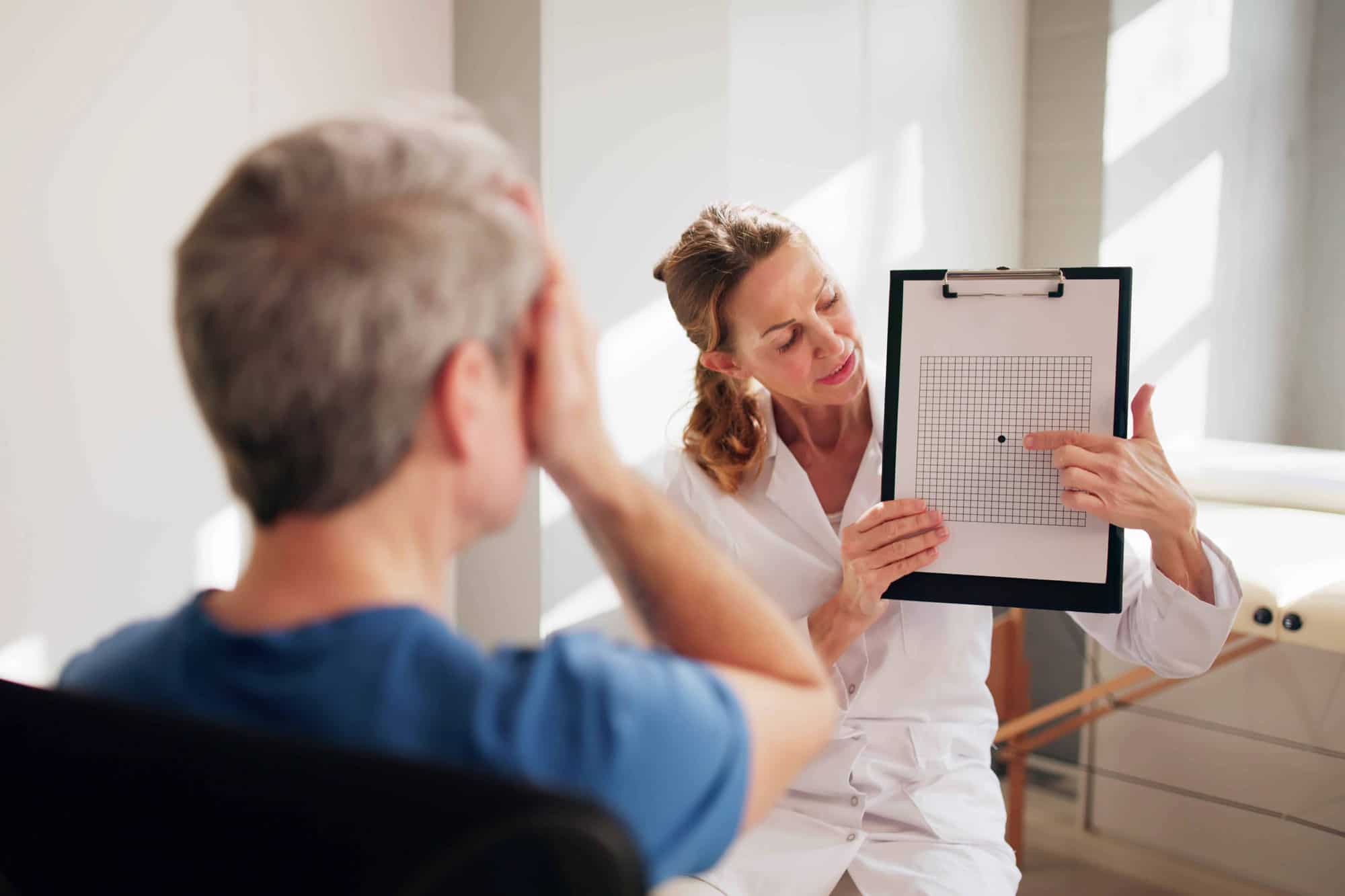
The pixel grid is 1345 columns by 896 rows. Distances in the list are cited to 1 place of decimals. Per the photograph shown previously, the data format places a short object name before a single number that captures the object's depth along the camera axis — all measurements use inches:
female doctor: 50.1
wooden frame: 94.0
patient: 21.4
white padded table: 70.9
